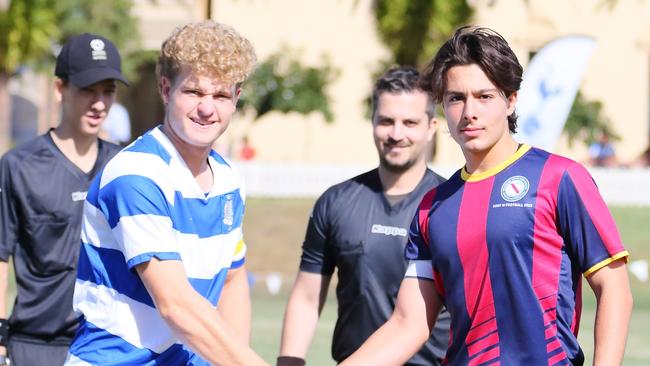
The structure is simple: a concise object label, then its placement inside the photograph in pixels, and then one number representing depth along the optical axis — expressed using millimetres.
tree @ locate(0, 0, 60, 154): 27203
